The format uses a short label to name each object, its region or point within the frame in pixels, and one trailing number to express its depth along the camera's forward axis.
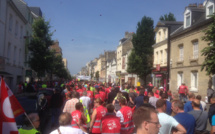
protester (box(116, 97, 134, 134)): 4.58
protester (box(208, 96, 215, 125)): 4.32
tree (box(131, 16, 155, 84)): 28.24
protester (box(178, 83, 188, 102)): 10.58
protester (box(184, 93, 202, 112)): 5.32
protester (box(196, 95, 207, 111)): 5.92
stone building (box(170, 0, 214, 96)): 15.74
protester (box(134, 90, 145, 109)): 6.81
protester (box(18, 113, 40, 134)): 3.01
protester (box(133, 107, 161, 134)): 2.03
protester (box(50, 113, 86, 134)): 3.02
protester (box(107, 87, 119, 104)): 9.04
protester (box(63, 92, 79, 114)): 5.82
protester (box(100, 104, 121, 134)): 4.23
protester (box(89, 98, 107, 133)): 4.88
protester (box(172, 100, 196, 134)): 3.58
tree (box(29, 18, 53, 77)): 23.17
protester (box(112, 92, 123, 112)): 6.49
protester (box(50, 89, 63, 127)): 7.85
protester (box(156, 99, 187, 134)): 3.20
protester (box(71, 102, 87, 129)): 4.49
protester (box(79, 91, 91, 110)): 6.74
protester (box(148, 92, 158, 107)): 6.42
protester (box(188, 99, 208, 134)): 4.22
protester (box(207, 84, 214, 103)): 12.62
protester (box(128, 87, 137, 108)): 7.60
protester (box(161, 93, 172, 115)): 5.50
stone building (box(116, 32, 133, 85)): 41.85
